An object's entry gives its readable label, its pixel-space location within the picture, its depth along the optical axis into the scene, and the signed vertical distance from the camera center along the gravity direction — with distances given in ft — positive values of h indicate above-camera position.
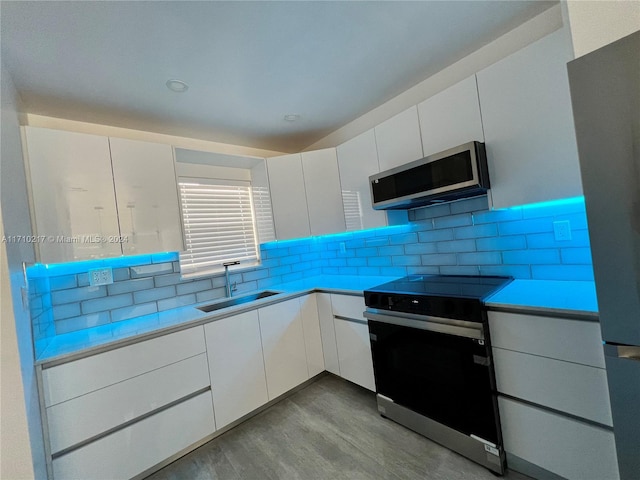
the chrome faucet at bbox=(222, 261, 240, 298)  8.04 -0.81
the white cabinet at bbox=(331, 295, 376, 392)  6.72 -2.75
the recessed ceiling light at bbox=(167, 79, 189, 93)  5.41 +3.58
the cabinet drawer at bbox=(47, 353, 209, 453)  4.42 -2.53
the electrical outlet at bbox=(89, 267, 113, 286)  6.13 -0.20
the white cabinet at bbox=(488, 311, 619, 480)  3.61 -2.72
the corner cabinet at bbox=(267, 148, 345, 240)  8.32 +1.57
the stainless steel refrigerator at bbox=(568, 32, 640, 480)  2.51 +0.01
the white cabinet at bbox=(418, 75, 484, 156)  5.17 +2.17
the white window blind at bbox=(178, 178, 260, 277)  7.91 +0.88
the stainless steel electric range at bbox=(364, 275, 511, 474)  4.52 -2.61
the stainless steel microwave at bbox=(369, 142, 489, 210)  4.98 +0.98
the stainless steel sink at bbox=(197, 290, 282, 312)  7.26 -1.48
